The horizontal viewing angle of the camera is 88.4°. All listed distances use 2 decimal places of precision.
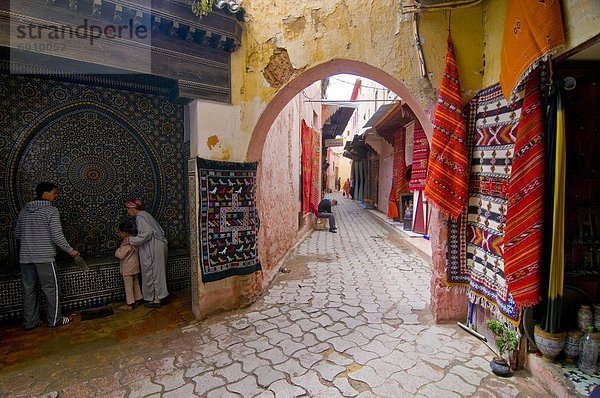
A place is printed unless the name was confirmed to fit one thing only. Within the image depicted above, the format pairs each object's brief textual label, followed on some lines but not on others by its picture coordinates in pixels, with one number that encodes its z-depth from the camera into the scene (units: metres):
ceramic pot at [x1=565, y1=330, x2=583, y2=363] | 2.29
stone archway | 3.47
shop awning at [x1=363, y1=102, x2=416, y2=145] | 7.60
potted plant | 2.49
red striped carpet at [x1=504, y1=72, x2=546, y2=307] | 2.31
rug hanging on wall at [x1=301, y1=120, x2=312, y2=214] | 8.95
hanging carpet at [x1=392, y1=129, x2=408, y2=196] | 9.41
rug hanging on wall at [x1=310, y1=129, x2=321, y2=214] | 10.22
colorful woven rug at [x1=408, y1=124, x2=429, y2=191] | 7.27
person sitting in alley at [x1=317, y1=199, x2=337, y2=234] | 9.73
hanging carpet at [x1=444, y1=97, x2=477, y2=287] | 3.29
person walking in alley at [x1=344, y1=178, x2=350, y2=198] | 28.28
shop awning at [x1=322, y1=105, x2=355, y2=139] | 13.03
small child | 3.98
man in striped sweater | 3.34
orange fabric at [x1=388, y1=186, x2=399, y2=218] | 10.55
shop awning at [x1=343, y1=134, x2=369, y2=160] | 15.27
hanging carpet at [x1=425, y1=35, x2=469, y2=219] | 3.11
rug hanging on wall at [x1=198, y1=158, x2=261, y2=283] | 3.53
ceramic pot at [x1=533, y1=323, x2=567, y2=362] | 2.31
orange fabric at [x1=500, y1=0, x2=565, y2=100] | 2.05
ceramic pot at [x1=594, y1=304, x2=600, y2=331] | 2.29
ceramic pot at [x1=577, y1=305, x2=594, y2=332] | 2.30
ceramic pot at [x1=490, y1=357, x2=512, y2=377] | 2.47
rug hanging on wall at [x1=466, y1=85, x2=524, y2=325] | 2.64
